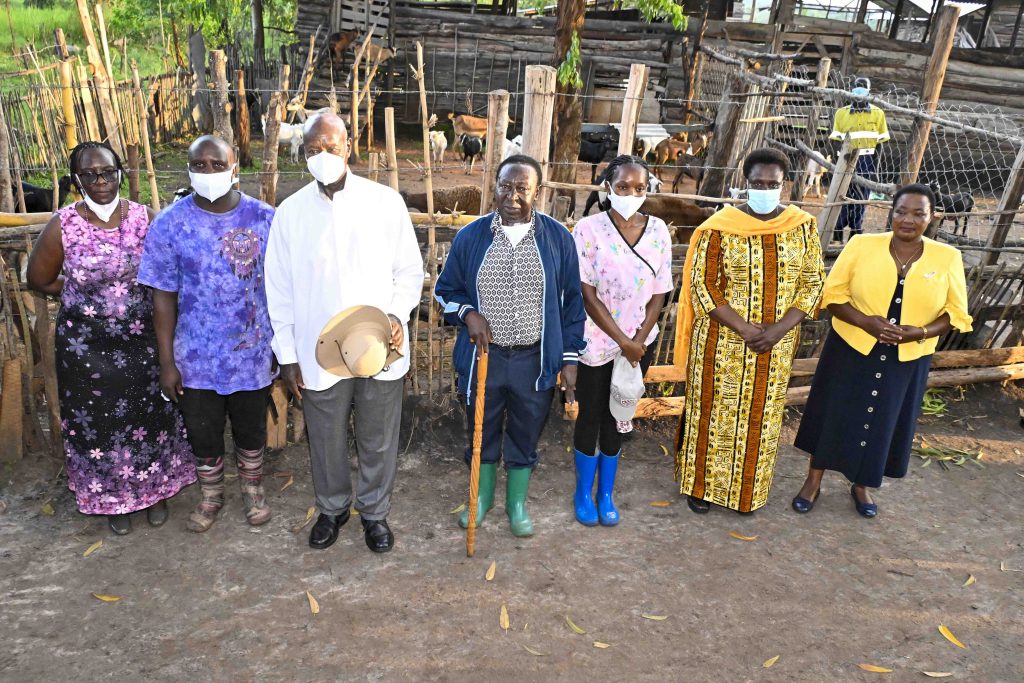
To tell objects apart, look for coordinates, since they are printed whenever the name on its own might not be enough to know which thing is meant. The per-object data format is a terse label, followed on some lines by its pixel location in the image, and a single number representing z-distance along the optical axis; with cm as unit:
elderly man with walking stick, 336
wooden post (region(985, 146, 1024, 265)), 577
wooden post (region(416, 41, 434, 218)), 439
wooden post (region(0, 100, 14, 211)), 462
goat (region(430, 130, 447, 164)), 1336
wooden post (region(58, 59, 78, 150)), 421
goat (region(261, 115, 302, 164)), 1319
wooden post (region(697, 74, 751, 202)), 833
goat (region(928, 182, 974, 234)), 899
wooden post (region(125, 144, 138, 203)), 464
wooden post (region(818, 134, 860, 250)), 543
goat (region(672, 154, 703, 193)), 1239
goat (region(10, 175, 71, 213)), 746
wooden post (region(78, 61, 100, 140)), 421
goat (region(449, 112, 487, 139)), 1470
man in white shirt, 311
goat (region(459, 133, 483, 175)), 1392
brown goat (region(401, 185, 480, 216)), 953
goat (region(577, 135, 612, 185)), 1385
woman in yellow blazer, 371
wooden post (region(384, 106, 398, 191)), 439
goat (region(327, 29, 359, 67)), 1612
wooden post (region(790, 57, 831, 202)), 928
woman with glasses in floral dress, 325
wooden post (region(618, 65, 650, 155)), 457
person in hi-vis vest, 790
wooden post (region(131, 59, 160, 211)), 433
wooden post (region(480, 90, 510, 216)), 431
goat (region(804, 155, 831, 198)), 1246
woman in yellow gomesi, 363
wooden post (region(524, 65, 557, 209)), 425
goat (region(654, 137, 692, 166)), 1434
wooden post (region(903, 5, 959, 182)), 551
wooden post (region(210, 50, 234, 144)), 548
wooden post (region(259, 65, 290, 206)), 531
